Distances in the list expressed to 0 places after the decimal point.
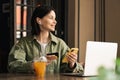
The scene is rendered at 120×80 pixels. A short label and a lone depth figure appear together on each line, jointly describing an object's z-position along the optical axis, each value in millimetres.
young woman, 2167
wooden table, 1650
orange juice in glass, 1817
